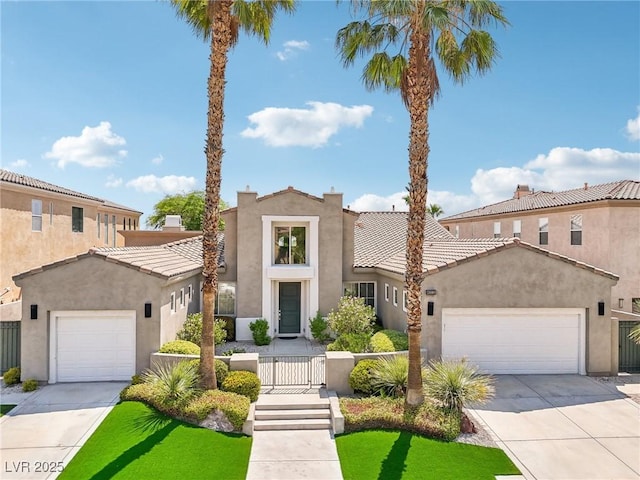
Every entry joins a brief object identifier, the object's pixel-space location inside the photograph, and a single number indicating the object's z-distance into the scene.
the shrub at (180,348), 13.23
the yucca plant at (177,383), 10.86
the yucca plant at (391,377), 11.62
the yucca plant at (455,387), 10.54
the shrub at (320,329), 18.45
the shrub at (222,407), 10.32
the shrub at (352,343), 14.56
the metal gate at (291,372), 12.93
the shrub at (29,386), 12.44
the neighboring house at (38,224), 21.11
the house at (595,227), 19.28
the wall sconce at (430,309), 14.15
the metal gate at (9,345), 13.61
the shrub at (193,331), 15.69
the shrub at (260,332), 18.03
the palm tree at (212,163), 11.20
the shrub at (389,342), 13.66
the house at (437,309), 13.20
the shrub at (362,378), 11.93
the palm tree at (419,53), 10.25
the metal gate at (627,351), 14.95
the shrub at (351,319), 16.33
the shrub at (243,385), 11.41
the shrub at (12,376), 12.92
